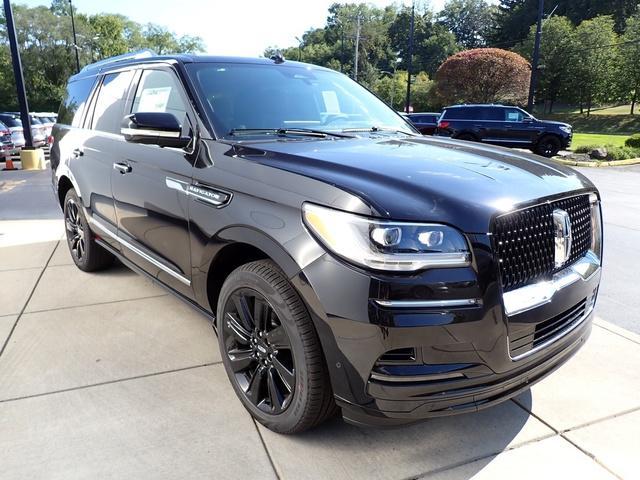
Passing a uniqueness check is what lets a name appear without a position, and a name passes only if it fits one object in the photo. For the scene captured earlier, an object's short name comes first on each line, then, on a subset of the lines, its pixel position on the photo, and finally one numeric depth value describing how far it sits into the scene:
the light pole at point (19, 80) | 12.45
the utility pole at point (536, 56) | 19.66
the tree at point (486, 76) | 36.47
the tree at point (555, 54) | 47.22
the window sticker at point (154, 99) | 3.27
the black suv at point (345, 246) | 1.93
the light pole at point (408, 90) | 28.50
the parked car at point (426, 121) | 23.10
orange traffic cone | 13.53
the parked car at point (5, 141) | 15.52
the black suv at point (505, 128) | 18.83
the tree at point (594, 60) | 43.78
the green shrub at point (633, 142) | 20.14
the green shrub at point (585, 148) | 18.56
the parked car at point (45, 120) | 18.88
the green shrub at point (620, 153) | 17.48
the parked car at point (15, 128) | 17.12
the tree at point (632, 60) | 40.38
